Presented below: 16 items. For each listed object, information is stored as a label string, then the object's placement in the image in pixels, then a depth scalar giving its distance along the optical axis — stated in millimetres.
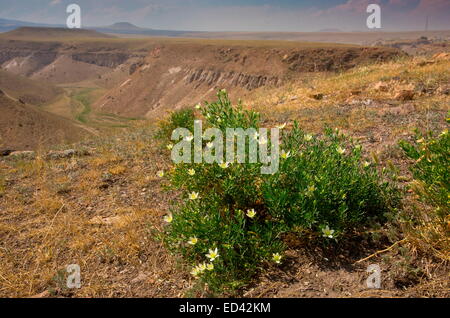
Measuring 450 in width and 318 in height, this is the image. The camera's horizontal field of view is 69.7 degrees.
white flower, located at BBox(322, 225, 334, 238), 2746
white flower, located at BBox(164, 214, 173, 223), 2930
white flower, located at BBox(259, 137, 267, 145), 3086
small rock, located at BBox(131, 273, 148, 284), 2965
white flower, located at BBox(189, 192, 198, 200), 2867
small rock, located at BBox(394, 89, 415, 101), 9086
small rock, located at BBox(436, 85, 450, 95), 9188
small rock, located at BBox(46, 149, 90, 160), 6938
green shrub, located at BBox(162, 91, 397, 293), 2746
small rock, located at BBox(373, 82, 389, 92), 10406
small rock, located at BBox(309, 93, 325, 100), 11154
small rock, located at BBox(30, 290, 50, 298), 2859
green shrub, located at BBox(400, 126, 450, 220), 2689
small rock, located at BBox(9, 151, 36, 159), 7537
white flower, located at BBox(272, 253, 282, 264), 2659
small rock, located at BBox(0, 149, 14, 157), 8609
